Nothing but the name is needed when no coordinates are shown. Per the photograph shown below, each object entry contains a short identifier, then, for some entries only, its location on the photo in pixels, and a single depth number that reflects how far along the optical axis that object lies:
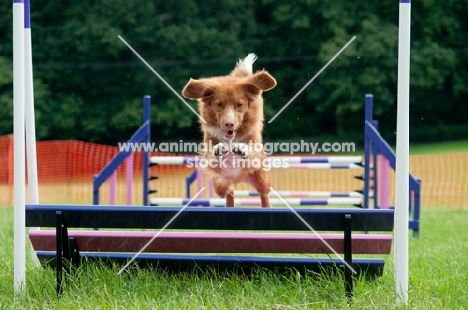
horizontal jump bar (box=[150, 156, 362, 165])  12.87
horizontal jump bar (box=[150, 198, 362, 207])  11.92
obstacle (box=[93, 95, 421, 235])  12.91
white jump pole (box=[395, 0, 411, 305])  6.38
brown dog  7.87
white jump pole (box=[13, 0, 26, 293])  6.62
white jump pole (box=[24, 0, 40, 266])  7.68
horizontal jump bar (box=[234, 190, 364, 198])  14.76
